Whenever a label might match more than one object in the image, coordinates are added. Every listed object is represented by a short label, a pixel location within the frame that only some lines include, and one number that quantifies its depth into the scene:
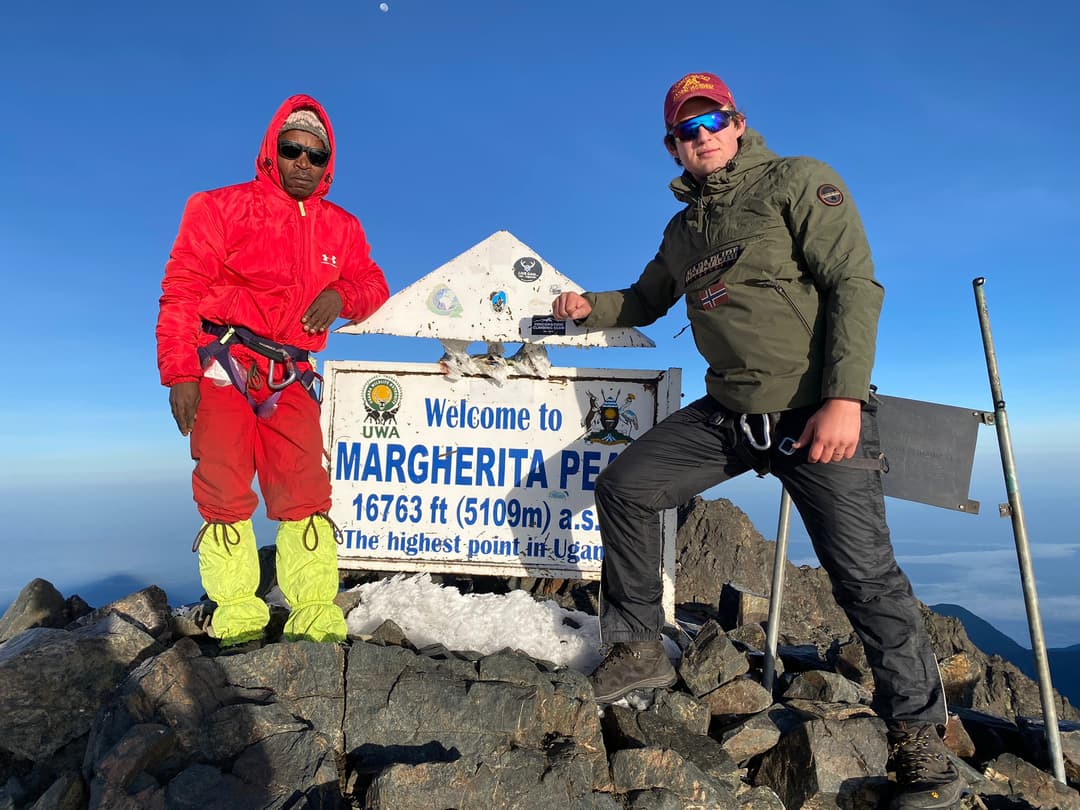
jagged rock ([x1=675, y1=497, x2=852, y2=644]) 6.80
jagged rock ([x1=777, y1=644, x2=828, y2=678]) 4.69
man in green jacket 3.25
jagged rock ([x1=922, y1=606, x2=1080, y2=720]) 5.18
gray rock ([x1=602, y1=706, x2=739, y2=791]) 3.28
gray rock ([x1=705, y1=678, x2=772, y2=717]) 3.89
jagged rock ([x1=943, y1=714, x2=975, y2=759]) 3.91
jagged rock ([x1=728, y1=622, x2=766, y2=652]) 4.82
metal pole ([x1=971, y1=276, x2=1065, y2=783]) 3.75
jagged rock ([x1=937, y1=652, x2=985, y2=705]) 4.68
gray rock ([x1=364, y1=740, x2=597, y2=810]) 2.50
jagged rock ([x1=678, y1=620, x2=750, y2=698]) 3.98
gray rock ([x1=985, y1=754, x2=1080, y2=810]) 3.57
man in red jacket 4.00
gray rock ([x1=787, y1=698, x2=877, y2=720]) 3.72
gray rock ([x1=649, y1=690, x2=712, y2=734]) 3.70
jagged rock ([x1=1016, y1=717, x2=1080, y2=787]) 3.81
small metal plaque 4.01
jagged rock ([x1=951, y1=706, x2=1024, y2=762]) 4.03
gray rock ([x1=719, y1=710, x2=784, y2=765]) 3.57
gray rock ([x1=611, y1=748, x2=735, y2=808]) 2.94
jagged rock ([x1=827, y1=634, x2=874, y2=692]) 4.36
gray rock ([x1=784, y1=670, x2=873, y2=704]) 3.96
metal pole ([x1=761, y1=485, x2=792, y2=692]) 4.27
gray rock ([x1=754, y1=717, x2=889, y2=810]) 3.30
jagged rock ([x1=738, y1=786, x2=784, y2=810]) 3.17
